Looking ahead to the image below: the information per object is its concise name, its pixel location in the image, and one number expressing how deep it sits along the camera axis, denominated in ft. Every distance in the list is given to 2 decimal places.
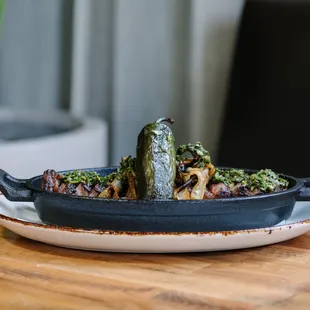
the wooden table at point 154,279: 2.92
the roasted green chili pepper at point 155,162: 3.35
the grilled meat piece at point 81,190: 3.47
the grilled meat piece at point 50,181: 3.43
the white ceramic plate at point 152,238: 3.19
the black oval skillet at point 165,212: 3.19
